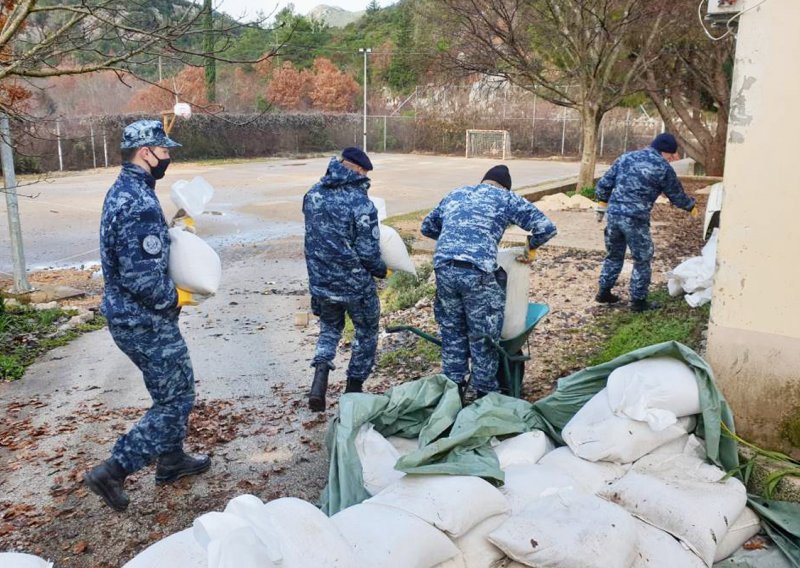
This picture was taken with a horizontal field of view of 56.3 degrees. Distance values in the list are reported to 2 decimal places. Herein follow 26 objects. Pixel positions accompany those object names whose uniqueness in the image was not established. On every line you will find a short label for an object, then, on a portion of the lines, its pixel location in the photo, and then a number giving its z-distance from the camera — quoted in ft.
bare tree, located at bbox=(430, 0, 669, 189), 40.96
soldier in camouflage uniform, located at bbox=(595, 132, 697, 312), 20.48
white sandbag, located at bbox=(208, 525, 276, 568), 6.37
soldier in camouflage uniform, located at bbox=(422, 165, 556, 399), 13.56
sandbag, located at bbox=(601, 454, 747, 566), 8.96
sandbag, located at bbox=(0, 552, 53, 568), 6.71
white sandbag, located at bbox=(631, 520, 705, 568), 8.58
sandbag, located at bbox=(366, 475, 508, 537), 8.30
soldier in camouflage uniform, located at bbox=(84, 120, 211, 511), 10.47
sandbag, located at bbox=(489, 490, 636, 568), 8.06
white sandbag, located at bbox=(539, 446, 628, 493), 9.98
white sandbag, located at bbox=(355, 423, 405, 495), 10.30
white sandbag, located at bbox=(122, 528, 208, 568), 6.95
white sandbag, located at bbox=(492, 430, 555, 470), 10.50
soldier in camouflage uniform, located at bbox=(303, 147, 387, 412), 14.34
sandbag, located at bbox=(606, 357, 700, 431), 10.13
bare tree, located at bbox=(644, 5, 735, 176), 50.62
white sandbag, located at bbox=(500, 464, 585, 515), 9.33
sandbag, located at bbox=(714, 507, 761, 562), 9.36
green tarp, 9.63
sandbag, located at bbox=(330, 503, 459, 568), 7.63
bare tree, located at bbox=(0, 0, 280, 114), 14.80
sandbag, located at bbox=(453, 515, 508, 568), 8.38
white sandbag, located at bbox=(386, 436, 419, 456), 11.37
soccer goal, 109.81
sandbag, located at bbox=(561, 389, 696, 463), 10.16
